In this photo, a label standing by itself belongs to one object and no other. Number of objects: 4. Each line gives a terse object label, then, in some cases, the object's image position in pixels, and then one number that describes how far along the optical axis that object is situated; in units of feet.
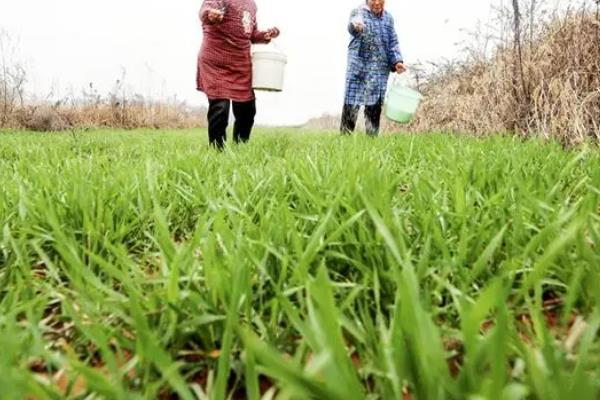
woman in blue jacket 17.48
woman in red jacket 13.03
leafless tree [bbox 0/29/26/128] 31.89
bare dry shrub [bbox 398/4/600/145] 9.93
